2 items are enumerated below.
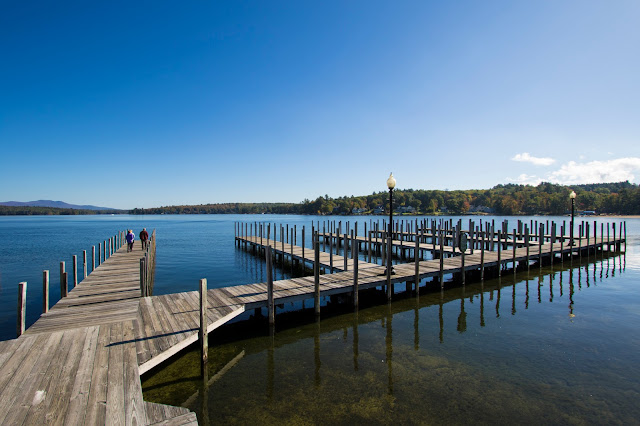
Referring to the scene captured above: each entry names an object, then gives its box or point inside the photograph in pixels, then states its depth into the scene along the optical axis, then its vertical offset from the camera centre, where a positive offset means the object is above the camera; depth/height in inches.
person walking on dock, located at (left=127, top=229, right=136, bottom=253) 957.0 -94.2
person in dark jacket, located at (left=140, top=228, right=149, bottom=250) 970.1 -83.4
